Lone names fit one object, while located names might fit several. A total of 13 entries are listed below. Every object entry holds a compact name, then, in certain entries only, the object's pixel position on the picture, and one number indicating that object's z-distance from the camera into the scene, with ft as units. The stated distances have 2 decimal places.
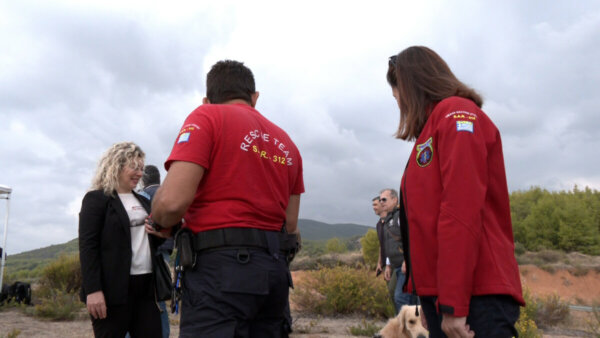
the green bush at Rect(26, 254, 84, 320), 31.70
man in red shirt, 6.75
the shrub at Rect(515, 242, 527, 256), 98.77
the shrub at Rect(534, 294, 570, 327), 35.58
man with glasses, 21.35
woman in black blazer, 10.37
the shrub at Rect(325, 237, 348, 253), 117.50
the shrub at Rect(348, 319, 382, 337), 26.61
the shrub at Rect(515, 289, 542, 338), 20.63
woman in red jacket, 5.89
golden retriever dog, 16.71
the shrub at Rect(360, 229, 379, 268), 89.25
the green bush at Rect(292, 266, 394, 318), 34.88
